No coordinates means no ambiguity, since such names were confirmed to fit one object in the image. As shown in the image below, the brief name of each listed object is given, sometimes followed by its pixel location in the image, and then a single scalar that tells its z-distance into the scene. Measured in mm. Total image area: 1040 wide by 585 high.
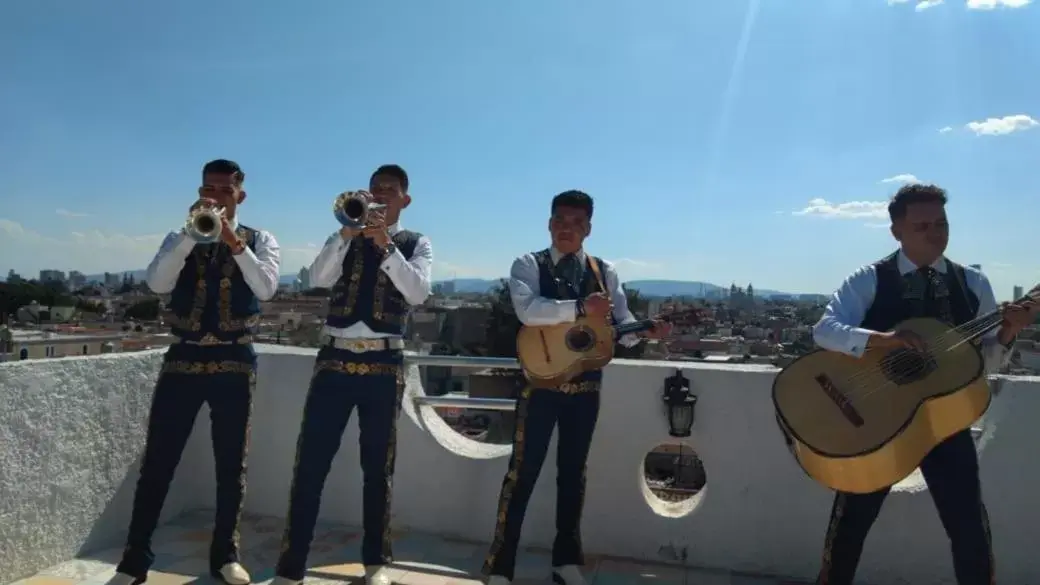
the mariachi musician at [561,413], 3234
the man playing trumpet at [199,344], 3080
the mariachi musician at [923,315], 2512
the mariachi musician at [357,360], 3131
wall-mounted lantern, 3586
